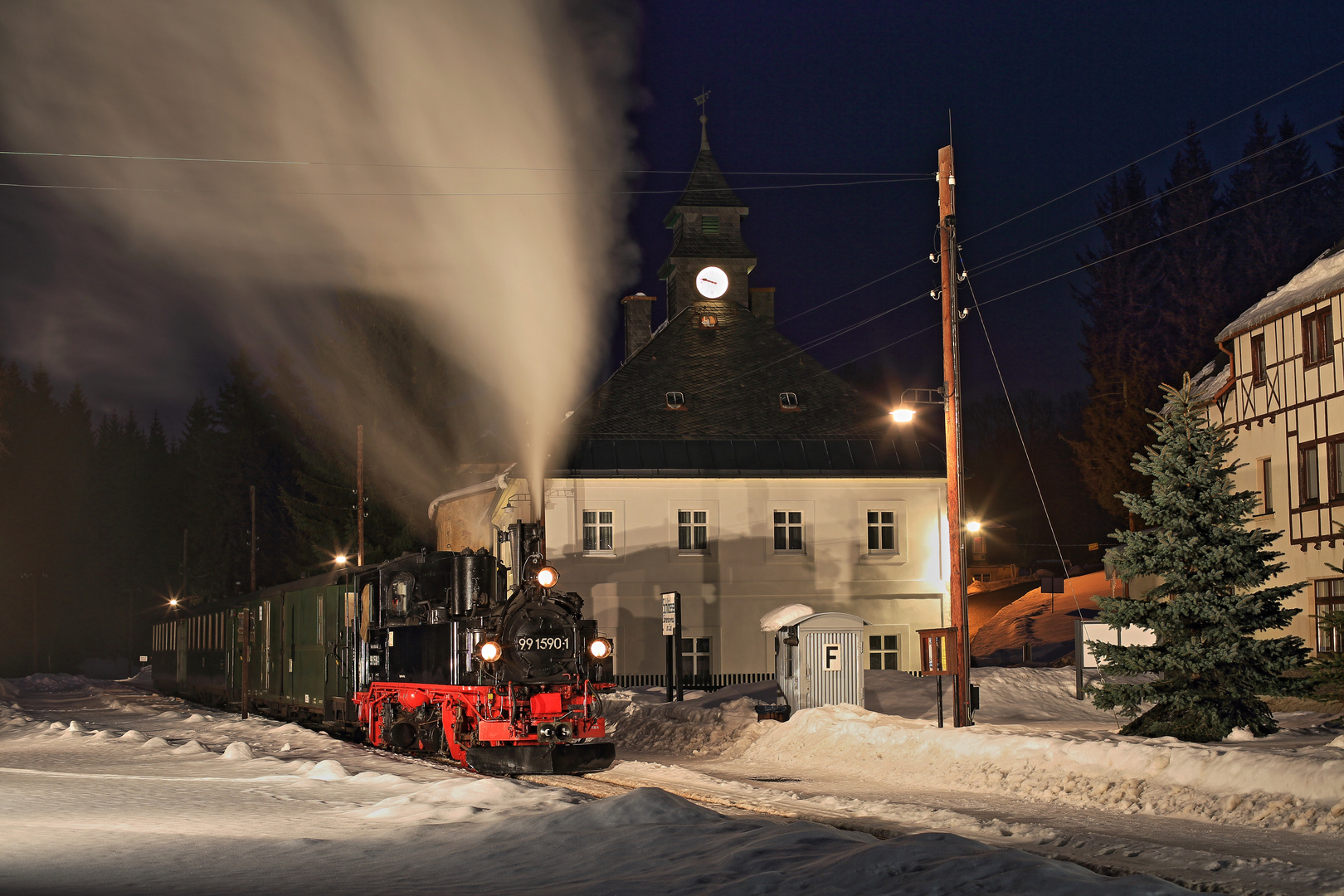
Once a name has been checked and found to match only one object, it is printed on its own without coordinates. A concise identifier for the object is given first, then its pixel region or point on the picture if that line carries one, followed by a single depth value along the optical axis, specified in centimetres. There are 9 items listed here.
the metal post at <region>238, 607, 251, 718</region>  2753
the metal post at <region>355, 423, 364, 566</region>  4325
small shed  2348
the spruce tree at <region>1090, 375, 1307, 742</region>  1650
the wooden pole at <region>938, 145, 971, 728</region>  1830
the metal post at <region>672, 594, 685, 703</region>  2731
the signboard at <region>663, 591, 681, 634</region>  2655
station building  3653
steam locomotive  1658
